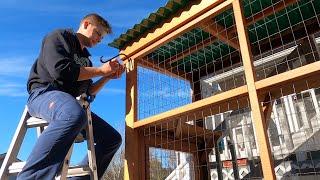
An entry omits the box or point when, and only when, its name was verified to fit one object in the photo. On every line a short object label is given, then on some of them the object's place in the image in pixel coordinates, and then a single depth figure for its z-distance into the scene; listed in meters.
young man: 1.48
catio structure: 1.97
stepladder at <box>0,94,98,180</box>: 1.69
